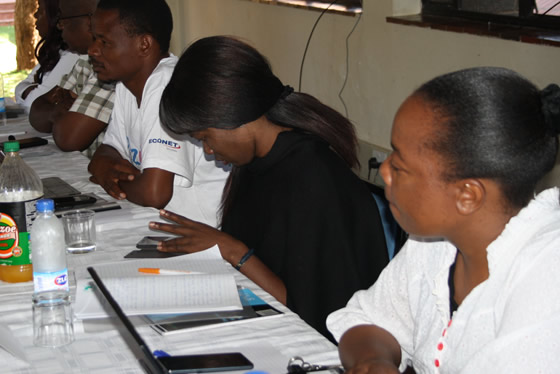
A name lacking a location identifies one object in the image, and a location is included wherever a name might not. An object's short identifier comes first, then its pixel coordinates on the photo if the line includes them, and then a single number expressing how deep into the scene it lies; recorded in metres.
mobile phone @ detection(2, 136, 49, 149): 3.80
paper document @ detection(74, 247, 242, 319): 2.29
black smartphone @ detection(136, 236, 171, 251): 2.67
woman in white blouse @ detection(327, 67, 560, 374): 1.91
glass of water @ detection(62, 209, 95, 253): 2.70
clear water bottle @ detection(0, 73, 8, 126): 4.41
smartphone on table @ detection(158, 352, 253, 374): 2.06
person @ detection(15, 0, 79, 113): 4.51
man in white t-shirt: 3.09
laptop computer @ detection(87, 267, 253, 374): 2.04
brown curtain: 9.93
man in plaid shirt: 3.62
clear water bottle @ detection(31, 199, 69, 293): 2.31
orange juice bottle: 2.44
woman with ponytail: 2.60
